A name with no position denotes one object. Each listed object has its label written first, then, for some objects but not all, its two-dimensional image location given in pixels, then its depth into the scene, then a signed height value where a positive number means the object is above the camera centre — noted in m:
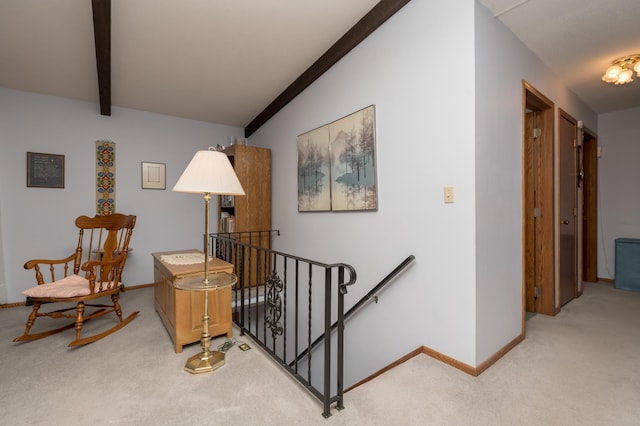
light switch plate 1.95 +0.13
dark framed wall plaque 3.51 +0.57
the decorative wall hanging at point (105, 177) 3.90 +0.53
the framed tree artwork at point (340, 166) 2.60 +0.52
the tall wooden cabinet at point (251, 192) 4.05 +0.34
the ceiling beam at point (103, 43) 2.25 +1.57
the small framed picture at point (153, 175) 4.21 +0.60
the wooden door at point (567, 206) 2.93 +0.08
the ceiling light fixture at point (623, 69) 2.58 +1.32
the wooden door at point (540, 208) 2.76 +0.06
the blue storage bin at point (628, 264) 3.61 -0.65
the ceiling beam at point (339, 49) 2.40 +1.67
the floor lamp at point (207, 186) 1.79 +0.19
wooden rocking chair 2.27 -0.61
